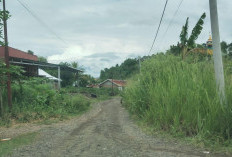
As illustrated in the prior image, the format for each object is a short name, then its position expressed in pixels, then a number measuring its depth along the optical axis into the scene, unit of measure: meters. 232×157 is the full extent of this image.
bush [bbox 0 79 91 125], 11.82
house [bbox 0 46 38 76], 22.22
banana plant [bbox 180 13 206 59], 13.91
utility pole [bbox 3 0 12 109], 11.55
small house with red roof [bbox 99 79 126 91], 71.62
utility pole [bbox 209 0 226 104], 6.71
